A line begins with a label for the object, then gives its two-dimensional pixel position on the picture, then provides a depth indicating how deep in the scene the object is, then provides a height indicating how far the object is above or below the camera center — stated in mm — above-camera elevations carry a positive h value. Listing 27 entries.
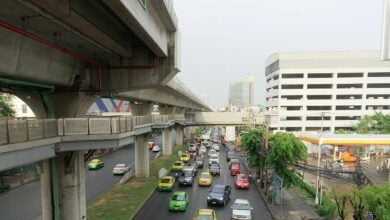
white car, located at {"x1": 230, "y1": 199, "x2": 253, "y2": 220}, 21266 -8057
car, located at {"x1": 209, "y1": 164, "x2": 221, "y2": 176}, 38094 -9012
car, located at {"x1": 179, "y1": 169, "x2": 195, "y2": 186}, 31975 -8509
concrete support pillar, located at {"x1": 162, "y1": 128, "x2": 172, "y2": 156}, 53000 -7834
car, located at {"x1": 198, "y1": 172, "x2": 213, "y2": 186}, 31978 -8692
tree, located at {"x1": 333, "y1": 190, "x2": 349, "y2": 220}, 16281 -6024
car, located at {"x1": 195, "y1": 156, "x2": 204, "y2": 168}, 43431 -9125
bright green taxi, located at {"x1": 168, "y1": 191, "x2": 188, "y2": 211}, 23516 -8219
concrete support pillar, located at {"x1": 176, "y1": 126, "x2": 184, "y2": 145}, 72794 -9054
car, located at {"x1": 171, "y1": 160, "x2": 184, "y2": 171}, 39409 -8877
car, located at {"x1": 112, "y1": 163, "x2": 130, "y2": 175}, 37250 -8783
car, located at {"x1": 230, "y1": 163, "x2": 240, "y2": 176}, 38188 -8945
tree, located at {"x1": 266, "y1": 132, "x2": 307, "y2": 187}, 25766 -4925
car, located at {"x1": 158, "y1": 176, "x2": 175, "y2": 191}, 29375 -8414
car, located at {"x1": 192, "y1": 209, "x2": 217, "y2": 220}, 19405 -7589
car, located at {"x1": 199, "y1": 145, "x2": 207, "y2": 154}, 57609 -9966
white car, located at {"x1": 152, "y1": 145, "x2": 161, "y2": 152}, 61381 -10225
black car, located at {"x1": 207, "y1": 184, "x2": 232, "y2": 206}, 24791 -8120
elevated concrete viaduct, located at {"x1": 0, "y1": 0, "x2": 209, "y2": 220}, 9938 +2013
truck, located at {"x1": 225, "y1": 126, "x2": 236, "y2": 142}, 73812 -8556
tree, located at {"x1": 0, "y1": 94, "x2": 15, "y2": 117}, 30703 -667
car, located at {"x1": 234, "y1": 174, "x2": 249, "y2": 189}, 31219 -8747
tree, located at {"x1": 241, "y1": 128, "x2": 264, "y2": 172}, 32594 -5066
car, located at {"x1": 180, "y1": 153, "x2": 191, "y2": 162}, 46881 -9204
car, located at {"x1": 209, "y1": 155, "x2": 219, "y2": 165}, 42981 -8753
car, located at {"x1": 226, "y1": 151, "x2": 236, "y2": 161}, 49859 -9512
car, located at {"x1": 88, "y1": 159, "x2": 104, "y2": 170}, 41000 -9010
